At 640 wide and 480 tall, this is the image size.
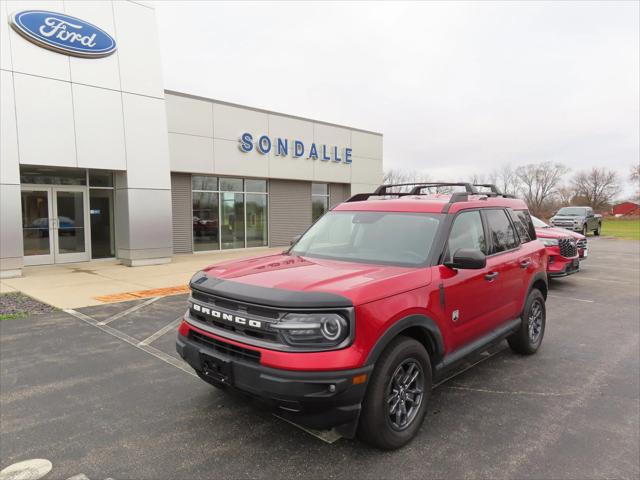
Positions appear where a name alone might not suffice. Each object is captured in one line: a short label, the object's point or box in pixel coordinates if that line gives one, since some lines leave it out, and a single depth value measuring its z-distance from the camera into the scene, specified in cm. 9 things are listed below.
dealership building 1134
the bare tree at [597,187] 7788
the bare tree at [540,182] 8288
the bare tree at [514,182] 8412
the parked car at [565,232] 1057
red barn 8209
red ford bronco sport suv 290
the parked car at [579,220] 2682
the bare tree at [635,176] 6719
